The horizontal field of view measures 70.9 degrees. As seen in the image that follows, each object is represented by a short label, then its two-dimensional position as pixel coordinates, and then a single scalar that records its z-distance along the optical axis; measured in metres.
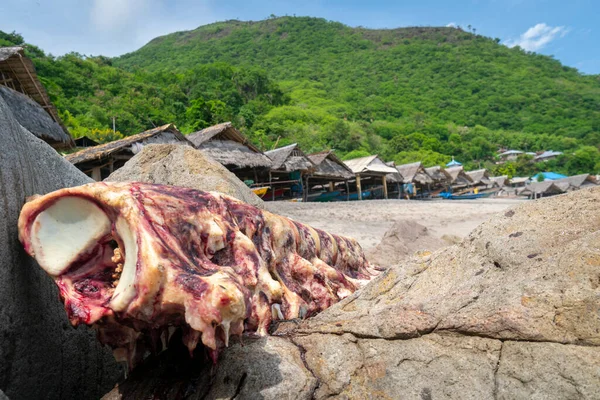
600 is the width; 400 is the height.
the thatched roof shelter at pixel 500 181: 45.16
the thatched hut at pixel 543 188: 36.41
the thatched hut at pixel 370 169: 23.69
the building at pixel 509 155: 68.12
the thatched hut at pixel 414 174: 30.31
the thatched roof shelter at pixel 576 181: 37.28
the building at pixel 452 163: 55.22
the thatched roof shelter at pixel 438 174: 34.46
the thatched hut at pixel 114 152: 11.09
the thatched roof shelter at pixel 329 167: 20.83
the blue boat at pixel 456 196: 34.81
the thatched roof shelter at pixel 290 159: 18.16
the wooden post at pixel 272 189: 18.27
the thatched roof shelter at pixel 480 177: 43.38
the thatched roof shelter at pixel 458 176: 38.08
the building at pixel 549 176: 51.64
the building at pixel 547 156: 65.25
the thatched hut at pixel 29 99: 11.48
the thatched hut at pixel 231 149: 15.02
